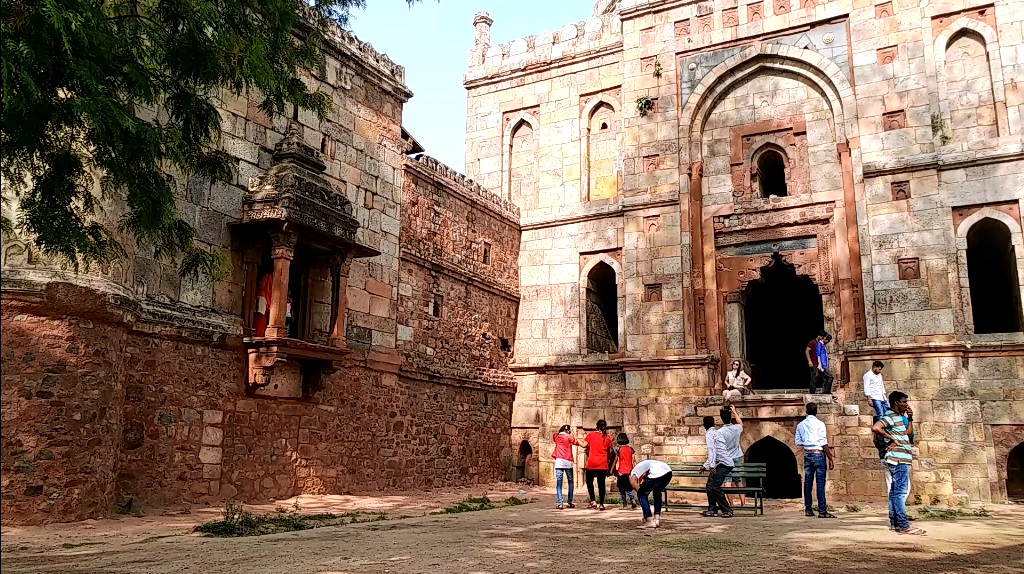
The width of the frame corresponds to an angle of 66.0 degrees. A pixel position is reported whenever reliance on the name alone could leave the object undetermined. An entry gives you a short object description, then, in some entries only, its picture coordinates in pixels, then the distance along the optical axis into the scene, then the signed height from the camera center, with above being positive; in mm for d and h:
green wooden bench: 10359 -492
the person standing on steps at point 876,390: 11398 +728
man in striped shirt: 7898 -201
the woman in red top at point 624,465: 10406 -380
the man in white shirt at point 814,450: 9805 -125
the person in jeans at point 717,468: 10023 -374
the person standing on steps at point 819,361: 14266 +1419
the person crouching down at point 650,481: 8547 -474
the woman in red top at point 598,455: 11258 -269
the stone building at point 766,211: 13898 +4520
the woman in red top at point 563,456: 11781 -307
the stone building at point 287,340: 8180 +1206
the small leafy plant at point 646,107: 17250 +7092
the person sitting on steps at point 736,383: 14672 +1027
